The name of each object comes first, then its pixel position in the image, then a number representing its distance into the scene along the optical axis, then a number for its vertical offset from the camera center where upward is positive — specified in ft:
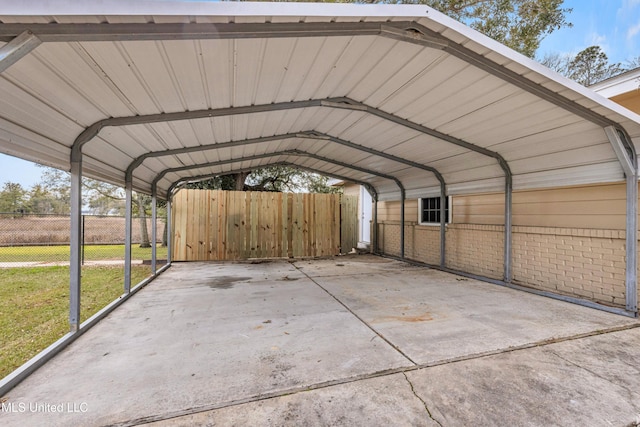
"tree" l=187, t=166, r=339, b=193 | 35.45 +4.58
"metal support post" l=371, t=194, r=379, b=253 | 31.55 -1.22
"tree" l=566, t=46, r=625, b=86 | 27.89 +15.10
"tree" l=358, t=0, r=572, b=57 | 22.82 +15.90
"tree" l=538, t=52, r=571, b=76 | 29.73 +16.05
